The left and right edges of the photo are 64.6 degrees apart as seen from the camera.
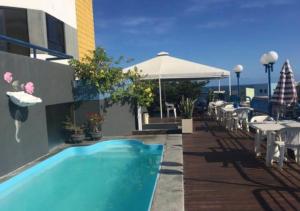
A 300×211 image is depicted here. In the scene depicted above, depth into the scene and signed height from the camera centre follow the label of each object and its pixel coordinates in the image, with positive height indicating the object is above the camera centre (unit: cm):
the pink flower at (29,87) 604 +27
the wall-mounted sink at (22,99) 549 -2
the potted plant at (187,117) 828 -91
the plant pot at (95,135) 828 -140
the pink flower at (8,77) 538 +49
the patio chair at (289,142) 427 -100
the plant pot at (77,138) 806 -144
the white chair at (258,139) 526 -112
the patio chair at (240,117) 794 -95
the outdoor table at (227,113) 826 -87
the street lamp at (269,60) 731 +87
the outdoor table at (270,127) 456 -77
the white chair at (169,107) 1201 -77
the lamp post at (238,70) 1180 +95
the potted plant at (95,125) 830 -108
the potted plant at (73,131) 807 -126
